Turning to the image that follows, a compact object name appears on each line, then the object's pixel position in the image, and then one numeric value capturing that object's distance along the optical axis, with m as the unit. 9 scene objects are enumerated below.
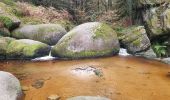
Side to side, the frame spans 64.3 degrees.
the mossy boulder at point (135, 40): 5.91
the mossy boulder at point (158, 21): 5.75
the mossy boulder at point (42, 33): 6.20
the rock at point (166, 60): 5.32
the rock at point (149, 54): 5.76
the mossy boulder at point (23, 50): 5.40
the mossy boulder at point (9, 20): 6.32
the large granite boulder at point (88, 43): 5.53
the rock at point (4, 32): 6.18
